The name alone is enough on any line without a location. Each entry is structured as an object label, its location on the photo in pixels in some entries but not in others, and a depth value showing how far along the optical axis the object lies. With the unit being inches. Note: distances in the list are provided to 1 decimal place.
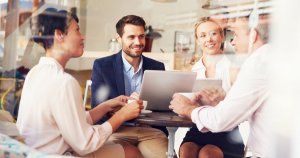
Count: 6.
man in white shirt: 52.6
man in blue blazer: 72.8
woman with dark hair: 49.3
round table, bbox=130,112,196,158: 55.7
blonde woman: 65.2
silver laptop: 65.2
